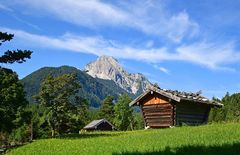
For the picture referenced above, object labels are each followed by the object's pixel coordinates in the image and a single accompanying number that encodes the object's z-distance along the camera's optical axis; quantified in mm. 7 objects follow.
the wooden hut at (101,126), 74239
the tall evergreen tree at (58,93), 35553
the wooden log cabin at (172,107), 21954
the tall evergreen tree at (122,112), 66221
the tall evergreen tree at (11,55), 13608
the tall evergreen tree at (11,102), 30973
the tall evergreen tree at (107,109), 82354
